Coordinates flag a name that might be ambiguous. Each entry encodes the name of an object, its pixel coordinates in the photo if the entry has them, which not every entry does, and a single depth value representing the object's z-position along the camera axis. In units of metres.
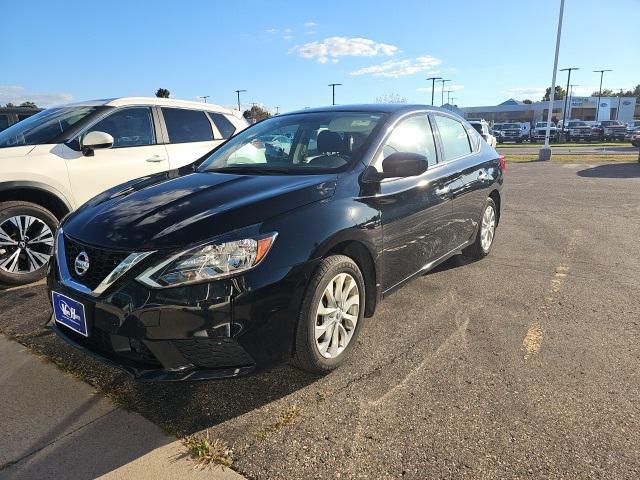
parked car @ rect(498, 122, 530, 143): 45.78
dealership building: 76.25
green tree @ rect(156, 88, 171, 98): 54.39
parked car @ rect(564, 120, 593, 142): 44.91
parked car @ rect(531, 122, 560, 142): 45.28
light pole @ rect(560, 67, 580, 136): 64.41
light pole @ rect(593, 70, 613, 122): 74.81
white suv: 4.50
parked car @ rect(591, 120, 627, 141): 43.53
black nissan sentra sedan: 2.39
